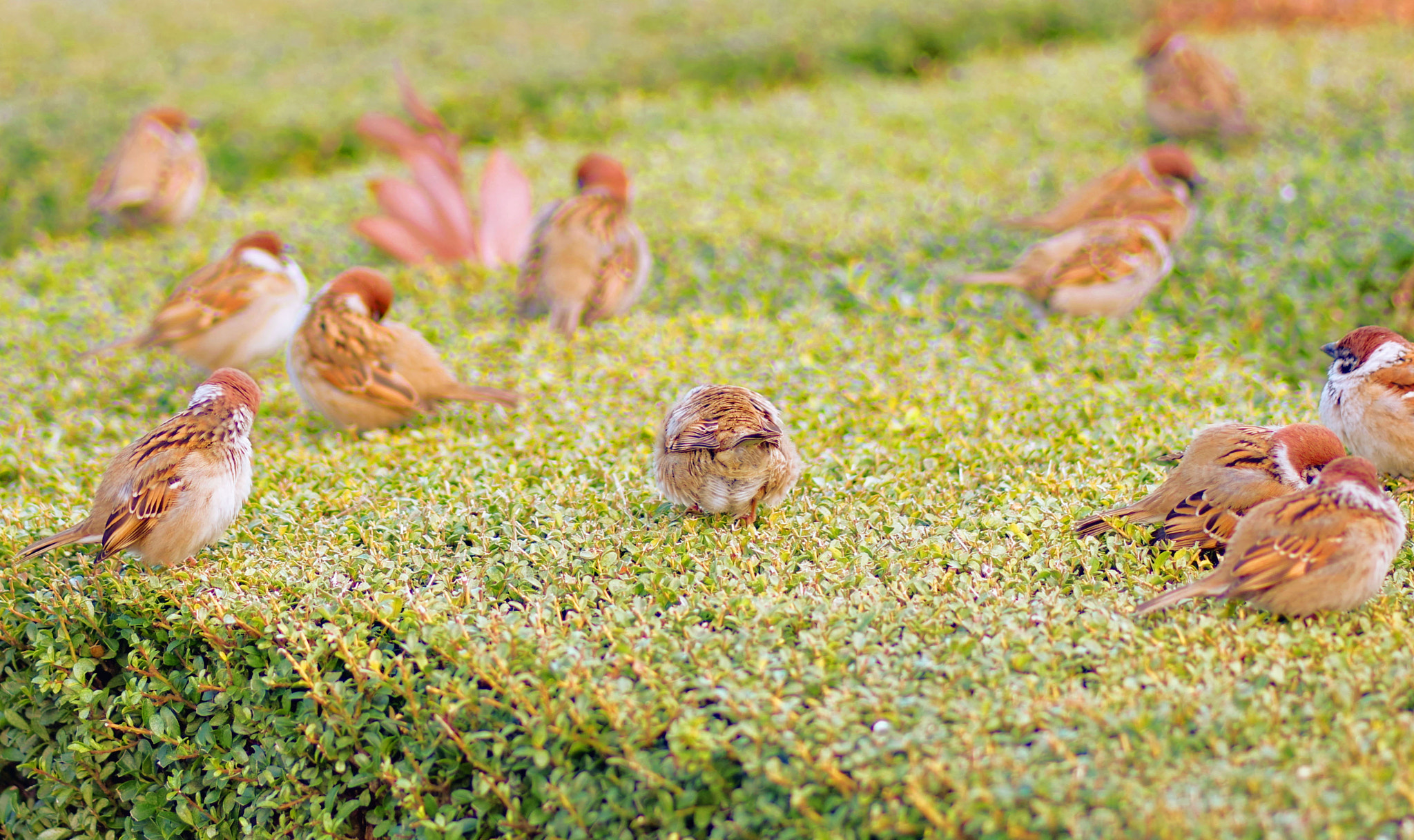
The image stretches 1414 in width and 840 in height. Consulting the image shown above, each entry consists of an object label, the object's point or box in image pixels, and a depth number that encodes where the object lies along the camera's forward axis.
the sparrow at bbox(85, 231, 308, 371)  11.49
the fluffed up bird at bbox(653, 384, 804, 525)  7.64
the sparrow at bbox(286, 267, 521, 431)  10.23
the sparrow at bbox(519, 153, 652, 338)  12.64
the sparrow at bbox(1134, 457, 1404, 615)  6.52
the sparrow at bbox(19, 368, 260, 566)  7.60
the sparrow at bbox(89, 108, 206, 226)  16.02
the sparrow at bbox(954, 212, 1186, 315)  12.25
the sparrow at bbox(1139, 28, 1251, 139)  17.53
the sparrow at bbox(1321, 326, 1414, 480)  8.42
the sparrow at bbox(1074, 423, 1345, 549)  7.52
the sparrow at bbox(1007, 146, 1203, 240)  13.53
